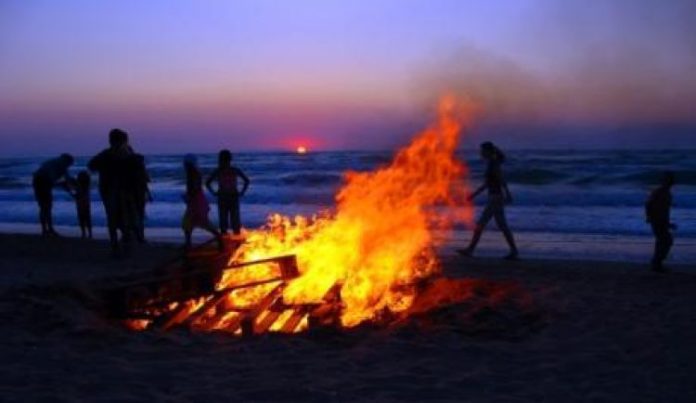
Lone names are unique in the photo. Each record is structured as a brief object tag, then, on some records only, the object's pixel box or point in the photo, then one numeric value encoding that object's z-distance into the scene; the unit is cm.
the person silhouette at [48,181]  1619
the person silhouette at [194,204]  1284
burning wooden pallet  832
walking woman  1297
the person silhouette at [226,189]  1374
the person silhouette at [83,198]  1738
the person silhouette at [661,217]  1171
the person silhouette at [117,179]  1195
